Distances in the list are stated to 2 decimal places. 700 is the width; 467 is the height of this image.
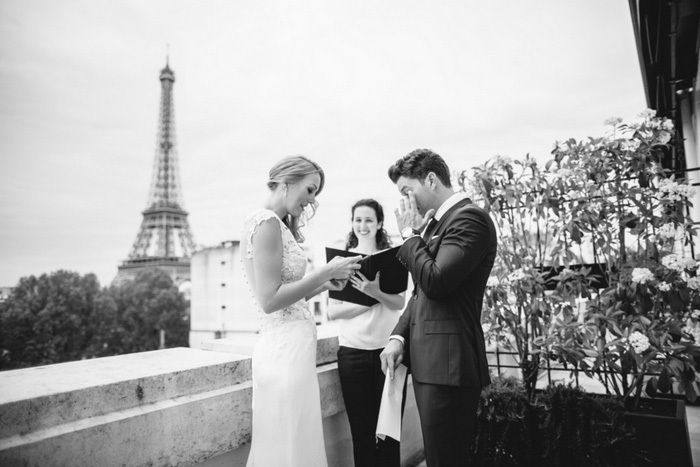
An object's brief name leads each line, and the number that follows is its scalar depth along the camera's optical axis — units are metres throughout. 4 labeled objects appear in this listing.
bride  1.65
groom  1.60
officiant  2.22
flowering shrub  2.49
